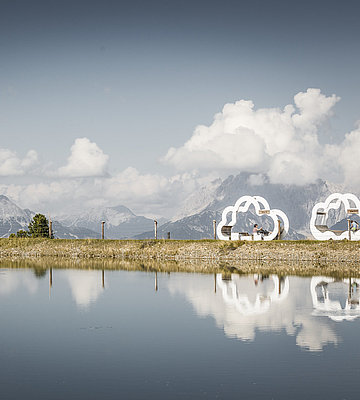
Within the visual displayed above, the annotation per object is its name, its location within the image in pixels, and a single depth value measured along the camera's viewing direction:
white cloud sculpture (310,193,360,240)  73.76
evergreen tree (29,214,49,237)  92.75
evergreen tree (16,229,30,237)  93.21
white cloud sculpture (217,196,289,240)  76.69
